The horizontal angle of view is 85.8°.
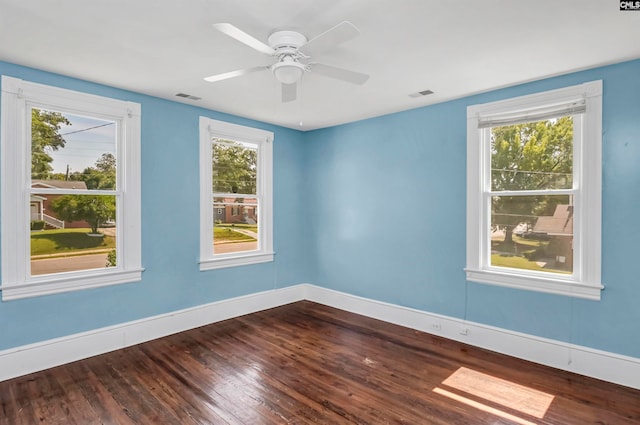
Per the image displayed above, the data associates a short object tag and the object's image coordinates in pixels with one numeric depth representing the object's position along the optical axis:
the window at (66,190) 2.90
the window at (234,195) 4.24
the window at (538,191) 2.96
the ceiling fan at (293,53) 2.03
